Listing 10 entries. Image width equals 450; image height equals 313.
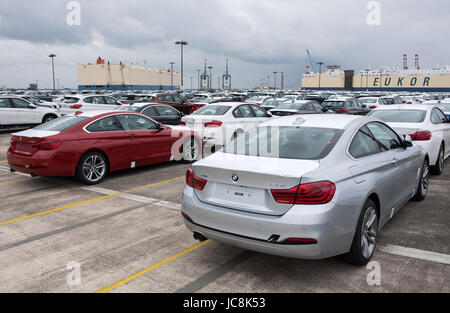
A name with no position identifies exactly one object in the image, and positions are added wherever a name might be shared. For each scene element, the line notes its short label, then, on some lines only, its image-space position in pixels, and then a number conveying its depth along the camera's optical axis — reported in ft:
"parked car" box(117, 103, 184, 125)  46.62
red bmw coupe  24.36
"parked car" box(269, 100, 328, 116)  49.39
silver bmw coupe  11.39
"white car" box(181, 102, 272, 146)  37.83
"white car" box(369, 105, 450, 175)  26.63
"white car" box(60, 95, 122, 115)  65.62
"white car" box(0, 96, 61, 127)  55.62
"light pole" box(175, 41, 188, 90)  181.16
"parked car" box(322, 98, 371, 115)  63.48
